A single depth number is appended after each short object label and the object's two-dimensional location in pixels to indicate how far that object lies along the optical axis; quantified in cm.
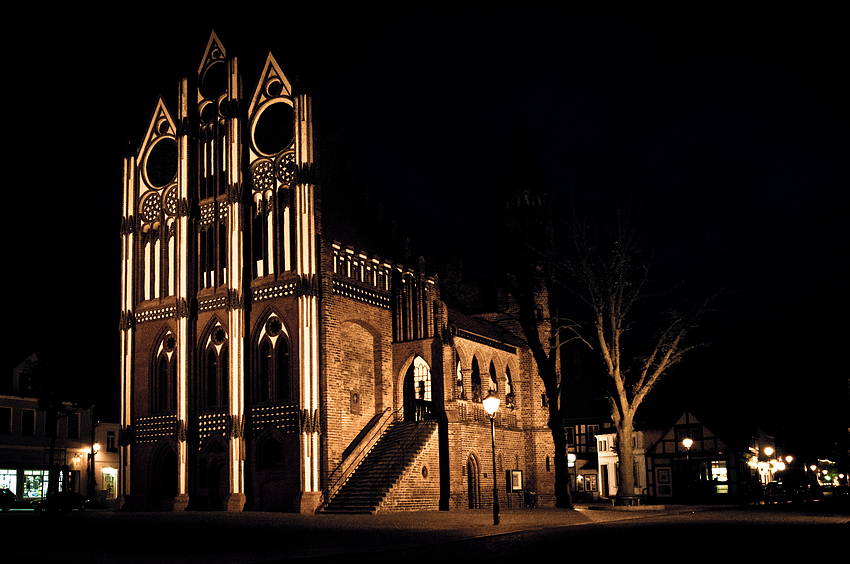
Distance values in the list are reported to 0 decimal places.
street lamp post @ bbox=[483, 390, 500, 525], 2359
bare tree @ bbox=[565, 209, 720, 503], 3073
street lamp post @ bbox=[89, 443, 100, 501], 4322
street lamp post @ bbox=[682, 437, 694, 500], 4181
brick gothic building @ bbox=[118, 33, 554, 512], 3412
